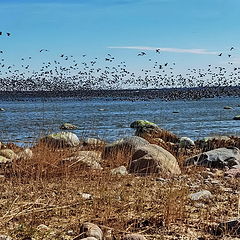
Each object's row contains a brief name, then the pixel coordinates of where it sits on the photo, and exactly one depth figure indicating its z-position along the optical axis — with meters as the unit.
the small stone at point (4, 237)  5.07
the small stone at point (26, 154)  10.13
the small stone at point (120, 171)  9.78
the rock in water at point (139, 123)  20.32
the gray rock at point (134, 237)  5.28
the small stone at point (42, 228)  5.72
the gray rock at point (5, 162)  10.17
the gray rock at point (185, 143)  16.30
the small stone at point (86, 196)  7.17
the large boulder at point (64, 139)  12.97
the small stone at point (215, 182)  9.19
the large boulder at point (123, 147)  11.99
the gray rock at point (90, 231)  5.30
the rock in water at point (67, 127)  28.49
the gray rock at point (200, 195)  7.30
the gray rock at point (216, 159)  11.81
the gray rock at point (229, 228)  5.56
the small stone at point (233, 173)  10.25
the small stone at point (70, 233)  5.63
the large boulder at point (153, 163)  10.16
